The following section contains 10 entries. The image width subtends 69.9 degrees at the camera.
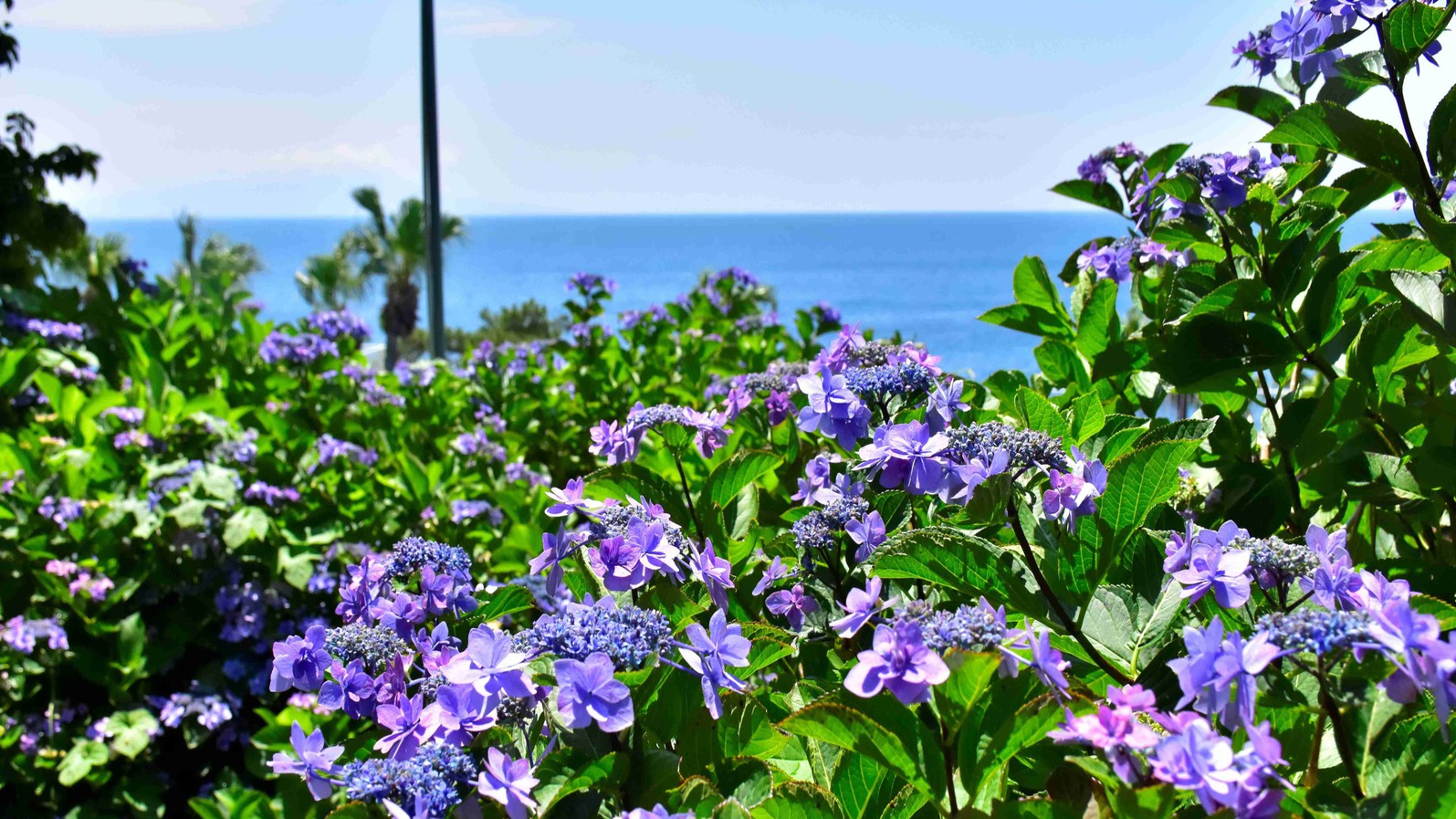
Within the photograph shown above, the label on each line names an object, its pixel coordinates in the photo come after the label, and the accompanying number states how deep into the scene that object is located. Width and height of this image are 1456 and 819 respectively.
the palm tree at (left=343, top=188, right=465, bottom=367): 27.38
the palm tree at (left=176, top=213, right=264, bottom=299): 32.12
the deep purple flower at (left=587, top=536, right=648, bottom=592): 1.03
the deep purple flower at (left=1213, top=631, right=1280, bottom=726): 0.71
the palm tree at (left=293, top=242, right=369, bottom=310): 29.42
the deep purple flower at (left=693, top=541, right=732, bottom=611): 1.09
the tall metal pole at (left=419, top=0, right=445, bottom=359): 7.87
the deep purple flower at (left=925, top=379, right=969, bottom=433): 1.16
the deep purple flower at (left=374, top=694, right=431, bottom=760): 0.91
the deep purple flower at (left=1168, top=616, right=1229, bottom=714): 0.73
